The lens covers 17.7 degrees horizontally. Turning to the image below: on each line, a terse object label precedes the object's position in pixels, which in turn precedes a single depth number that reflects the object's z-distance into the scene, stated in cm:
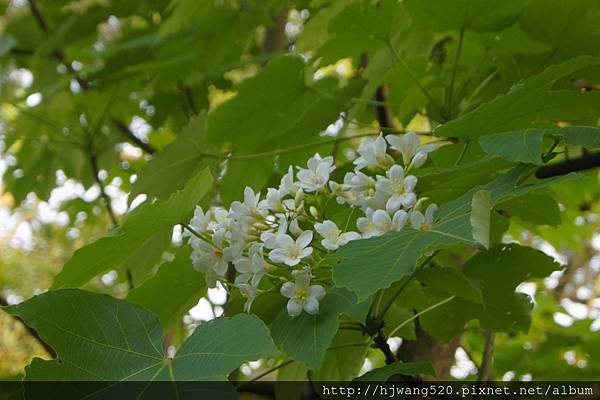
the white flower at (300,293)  158
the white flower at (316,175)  165
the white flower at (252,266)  161
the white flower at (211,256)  164
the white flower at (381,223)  158
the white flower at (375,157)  166
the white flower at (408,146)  166
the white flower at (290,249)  159
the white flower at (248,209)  164
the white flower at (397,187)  159
